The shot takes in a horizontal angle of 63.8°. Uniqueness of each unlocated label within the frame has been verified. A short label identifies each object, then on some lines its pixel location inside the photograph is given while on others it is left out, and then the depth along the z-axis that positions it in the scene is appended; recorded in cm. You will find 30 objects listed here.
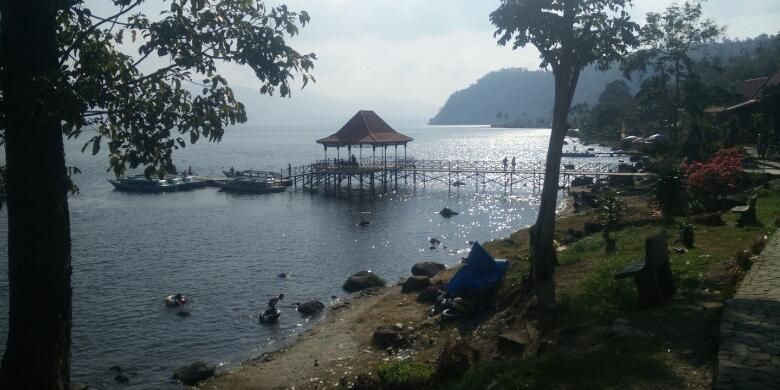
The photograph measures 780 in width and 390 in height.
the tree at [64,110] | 526
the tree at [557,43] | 1292
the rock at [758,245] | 1091
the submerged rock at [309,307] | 1961
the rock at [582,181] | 5000
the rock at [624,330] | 769
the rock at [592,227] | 2152
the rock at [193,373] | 1448
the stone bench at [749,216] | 1518
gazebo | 5038
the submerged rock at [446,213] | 4055
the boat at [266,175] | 5775
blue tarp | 1606
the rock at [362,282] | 2248
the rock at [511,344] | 1046
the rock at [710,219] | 1606
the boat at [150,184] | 5556
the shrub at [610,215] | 1639
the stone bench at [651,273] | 878
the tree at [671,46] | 4262
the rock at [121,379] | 1472
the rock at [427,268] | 2327
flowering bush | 1994
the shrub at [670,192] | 1652
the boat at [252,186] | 5500
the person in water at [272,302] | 1950
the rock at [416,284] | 2042
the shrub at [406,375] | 1030
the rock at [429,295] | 1853
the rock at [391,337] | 1495
